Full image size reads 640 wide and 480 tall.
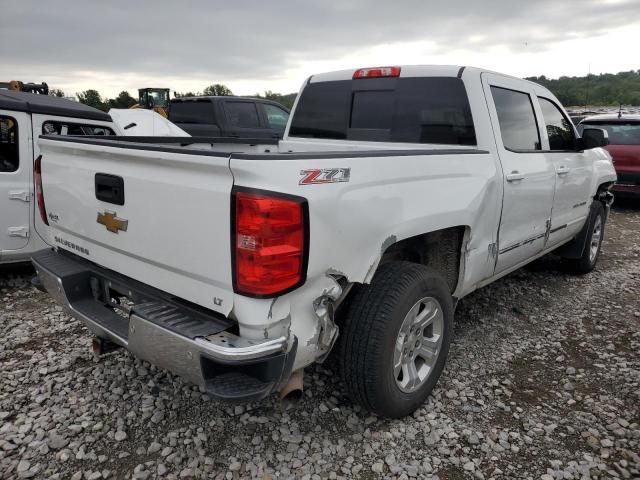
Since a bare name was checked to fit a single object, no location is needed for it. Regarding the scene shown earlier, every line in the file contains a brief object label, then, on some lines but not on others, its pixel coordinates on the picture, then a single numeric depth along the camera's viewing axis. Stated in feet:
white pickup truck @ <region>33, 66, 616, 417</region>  6.25
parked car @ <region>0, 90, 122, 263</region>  14.16
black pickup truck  31.09
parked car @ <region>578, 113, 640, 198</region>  27.91
